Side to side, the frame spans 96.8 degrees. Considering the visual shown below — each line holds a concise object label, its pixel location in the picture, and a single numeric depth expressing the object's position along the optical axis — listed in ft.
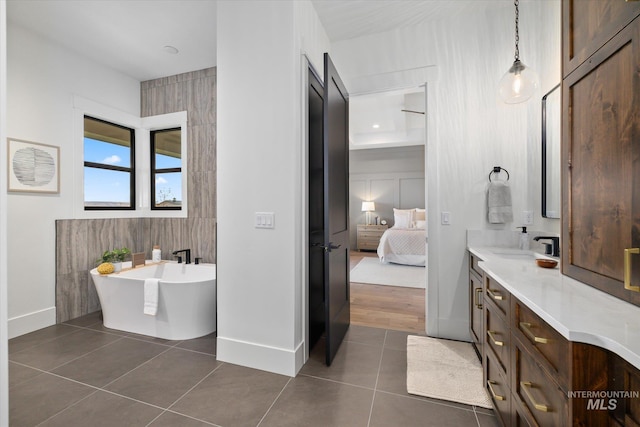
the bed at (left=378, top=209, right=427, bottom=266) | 18.38
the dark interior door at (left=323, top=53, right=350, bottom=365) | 7.00
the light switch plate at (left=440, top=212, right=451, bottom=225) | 8.56
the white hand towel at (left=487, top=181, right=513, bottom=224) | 7.89
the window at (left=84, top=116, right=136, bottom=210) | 10.97
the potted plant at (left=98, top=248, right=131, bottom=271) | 10.11
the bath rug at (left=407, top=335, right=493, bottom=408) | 5.89
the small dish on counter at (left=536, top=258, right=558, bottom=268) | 5.18
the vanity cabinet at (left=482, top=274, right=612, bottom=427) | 2.67
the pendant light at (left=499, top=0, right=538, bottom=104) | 6.47
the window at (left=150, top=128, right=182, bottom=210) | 12.45
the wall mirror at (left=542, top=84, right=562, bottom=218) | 6.79
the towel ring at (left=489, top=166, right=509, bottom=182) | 8.00
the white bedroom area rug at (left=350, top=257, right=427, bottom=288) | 14.67
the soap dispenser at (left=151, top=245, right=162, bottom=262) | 11.74
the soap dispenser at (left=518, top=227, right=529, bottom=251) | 7.58
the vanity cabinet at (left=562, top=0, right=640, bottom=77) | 3.38
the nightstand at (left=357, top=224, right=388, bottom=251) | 24.58
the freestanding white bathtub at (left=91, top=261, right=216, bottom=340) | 8.43
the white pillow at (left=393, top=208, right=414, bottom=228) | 23.18
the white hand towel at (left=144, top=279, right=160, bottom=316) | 8.39
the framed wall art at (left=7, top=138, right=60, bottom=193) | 8.43
